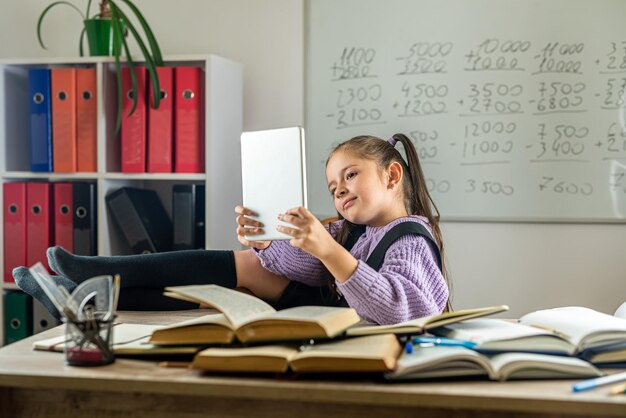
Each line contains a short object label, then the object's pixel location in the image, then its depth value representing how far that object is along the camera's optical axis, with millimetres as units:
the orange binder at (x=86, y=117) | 3047
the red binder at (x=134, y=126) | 3014
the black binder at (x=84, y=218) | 3049
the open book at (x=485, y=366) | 1087
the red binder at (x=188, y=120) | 2982
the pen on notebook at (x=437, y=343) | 1187
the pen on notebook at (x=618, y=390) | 1031
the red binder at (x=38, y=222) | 3078
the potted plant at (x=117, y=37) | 2945
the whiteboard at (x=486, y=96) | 2961
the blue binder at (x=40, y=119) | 3078
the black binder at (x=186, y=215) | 3008
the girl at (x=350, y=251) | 1697
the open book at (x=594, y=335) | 1200
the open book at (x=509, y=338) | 1181
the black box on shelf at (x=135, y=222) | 3008
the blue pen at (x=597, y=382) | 1047
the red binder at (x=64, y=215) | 3070
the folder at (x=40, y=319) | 3105
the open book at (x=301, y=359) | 1074
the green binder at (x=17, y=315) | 3104
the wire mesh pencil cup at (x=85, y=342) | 1162
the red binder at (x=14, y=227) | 3096
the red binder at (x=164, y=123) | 2996
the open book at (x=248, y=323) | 1148
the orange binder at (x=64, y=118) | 3053
